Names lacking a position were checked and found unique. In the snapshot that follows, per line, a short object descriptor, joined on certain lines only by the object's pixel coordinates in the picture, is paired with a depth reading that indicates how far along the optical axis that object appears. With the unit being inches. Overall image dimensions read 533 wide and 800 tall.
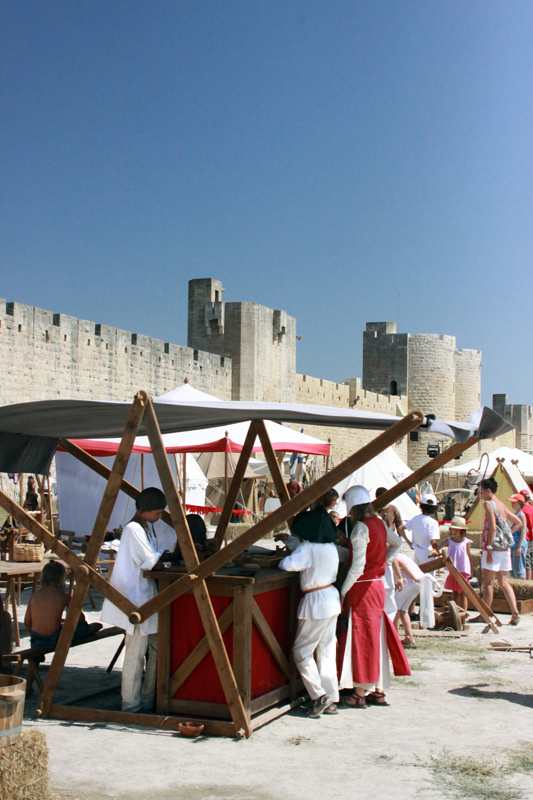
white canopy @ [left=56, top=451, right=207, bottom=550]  422.0
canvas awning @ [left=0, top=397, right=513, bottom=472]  182.9
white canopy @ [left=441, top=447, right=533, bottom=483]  671.0
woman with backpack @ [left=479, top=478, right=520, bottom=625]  310.7
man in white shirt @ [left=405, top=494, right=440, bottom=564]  308.5
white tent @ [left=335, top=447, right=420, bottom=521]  542.7
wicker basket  324.1
